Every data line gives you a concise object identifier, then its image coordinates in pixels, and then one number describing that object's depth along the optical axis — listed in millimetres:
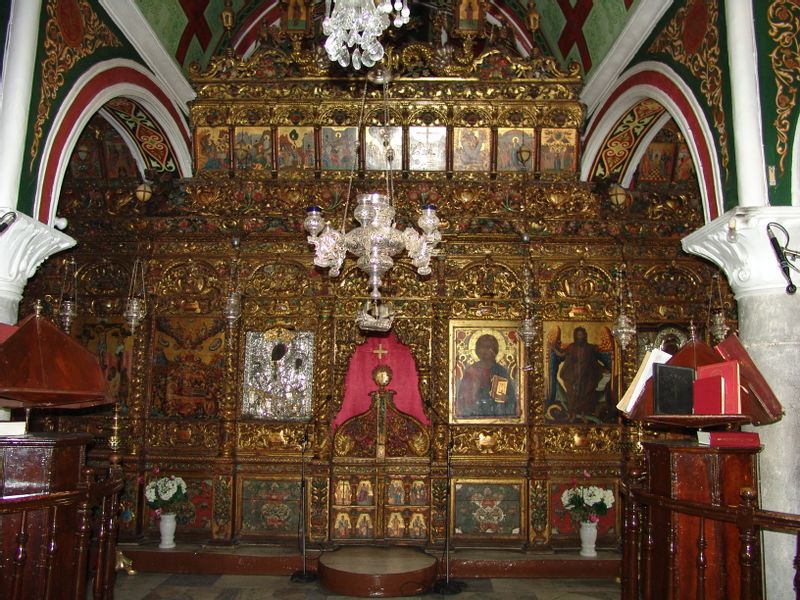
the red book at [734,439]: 4453
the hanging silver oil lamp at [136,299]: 7848
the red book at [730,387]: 4465
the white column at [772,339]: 5320
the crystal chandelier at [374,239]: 4980
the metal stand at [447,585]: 6863
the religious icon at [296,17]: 8148
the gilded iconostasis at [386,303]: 7977
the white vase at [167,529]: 7656
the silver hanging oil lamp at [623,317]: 7613
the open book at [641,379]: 5105
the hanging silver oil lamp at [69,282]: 8398
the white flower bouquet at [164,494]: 7711
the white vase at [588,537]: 7660
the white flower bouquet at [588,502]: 7688
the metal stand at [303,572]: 7168
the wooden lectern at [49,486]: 4398
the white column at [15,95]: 5633
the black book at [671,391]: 4719
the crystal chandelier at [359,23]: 3699
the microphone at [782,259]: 5395
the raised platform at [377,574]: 6629
